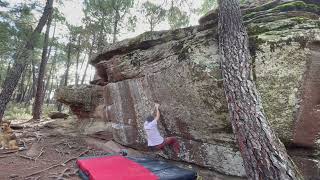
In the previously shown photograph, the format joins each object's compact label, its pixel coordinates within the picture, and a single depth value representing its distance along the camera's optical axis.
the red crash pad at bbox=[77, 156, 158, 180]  3.99
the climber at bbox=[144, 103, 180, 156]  5.32
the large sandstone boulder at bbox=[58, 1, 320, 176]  4.27
